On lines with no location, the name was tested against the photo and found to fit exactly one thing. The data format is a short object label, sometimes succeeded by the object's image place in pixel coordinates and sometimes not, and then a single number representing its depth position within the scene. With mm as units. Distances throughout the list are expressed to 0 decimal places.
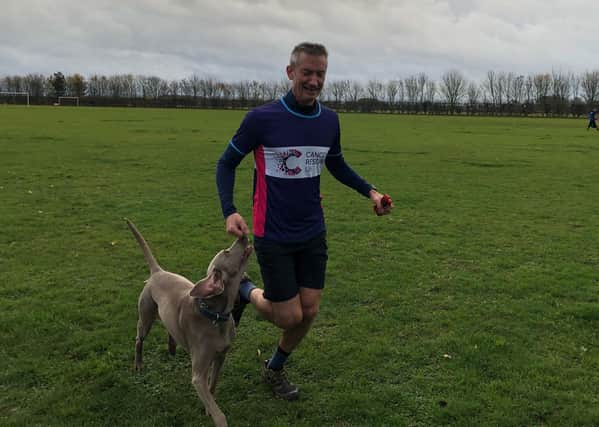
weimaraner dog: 3758
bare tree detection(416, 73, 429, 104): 147000
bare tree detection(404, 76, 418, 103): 147450
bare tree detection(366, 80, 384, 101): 146500
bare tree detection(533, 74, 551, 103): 127625
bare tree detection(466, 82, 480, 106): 135062
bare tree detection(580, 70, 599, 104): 120500
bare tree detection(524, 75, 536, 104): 130750
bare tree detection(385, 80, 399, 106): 144325
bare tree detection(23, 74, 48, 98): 128500
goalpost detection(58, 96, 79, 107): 117688
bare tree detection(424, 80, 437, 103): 144750
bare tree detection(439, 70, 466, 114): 137625
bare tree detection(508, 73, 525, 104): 133375
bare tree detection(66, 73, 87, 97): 134800
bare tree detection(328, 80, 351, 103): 146500
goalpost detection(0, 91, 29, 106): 115438
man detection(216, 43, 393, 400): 3908
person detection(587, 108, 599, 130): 50969
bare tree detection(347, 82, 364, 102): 147000
